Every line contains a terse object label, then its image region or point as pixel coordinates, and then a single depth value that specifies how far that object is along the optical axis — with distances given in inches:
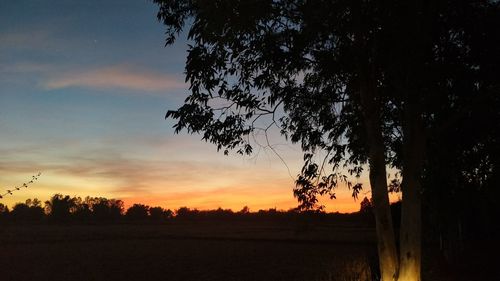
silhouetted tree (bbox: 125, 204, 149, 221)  7481.3
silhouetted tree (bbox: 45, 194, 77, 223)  6963.1
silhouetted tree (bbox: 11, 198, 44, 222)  6643.7
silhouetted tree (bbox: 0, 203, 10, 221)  5824.3
